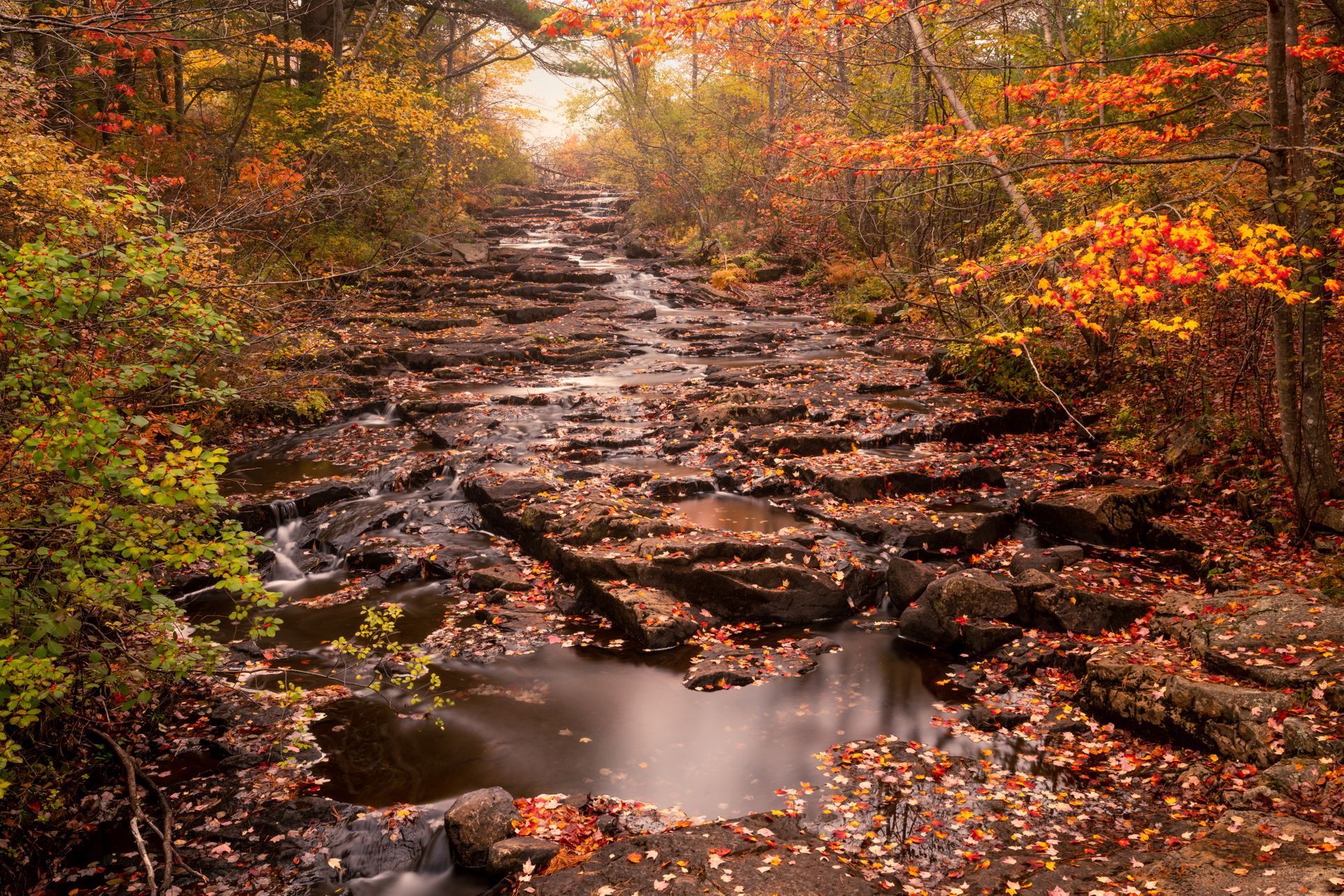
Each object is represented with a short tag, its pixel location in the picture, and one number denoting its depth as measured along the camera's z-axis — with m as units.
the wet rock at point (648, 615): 8.12
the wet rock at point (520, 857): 5.05
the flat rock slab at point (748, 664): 7.49
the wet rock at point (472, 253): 26.64
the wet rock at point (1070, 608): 7.41
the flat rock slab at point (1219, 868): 3.86
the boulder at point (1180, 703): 5.27
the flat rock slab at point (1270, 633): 5.54
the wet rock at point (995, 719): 6.42
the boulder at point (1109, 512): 9.25
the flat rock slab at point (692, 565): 8.58
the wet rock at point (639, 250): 31.12
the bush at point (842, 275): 24.17
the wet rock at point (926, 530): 9.44
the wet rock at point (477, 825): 5.27
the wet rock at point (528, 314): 21.80
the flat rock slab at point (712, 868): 4.55
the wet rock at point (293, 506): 10.30
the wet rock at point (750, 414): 13.67
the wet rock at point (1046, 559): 8.59
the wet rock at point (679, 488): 11.24
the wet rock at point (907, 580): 8.47
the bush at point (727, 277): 25.75
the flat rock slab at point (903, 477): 10.84
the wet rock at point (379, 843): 5.27
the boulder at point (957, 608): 7.76
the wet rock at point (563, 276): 25.66
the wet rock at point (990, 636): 7.51
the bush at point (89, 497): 4.31
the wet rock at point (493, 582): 9.26
